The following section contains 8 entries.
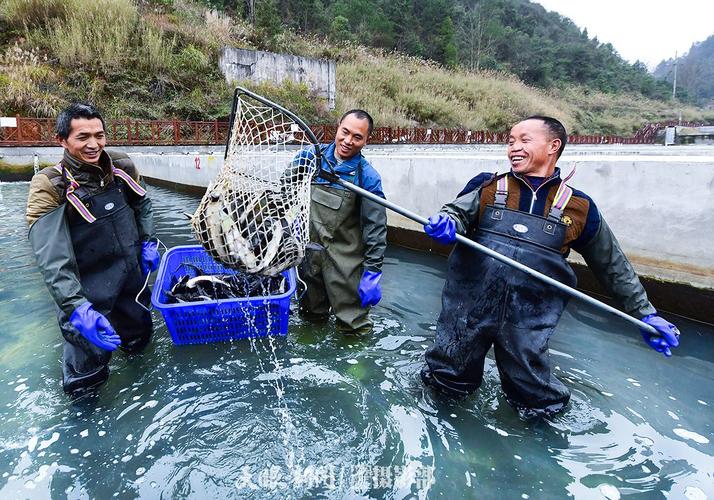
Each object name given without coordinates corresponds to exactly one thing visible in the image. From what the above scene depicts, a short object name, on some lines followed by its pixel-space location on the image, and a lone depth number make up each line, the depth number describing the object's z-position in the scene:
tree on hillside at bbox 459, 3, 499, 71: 41.62
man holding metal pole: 2.14
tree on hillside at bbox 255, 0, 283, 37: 21.95
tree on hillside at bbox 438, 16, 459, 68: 35.69
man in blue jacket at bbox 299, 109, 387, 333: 2.97
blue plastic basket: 2.76
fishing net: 2.24
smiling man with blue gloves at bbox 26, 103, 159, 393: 2.16
